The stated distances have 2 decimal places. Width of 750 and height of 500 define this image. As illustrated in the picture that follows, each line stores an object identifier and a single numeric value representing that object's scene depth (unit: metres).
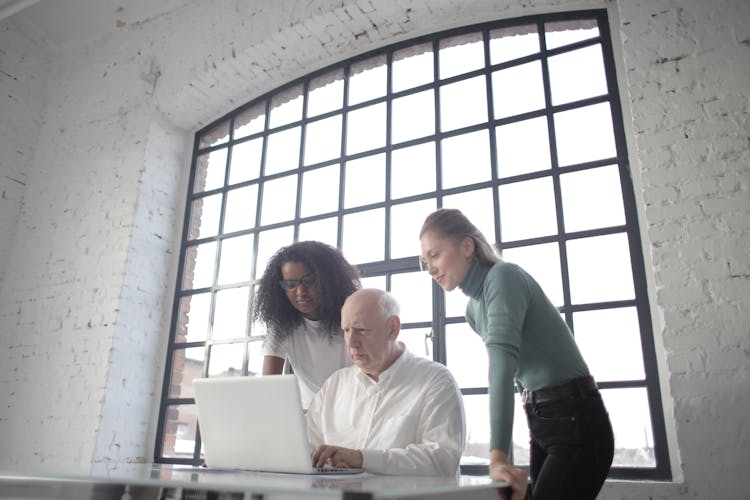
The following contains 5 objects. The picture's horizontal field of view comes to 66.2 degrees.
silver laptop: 1.34
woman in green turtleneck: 1.56
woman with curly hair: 2.53
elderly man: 1.50
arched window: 2.82
